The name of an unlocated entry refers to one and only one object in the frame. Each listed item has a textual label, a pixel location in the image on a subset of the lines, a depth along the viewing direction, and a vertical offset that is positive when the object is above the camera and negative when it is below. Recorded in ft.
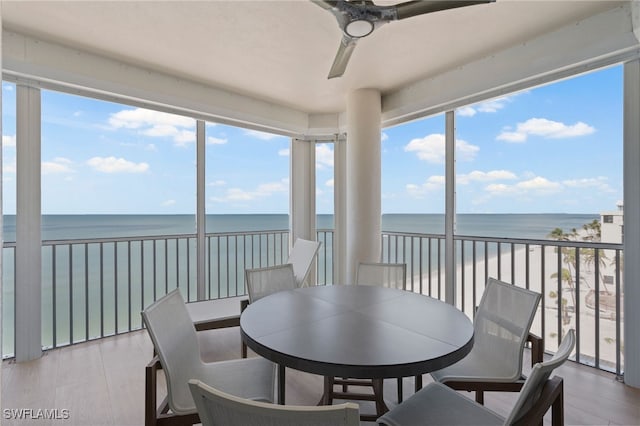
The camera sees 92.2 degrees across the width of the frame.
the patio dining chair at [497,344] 5.25 -2.54
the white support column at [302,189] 15.54 +1.23
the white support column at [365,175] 12.36 +1.54
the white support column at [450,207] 11.37 +0.22
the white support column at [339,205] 15.25 +0.41
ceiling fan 5.19 +3.50
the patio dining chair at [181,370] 4.60 -2.79
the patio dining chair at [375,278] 7.39 -1.88
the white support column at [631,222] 7.55 -0.24
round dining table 4.11 -1.92
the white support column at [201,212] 12.53 +0.07
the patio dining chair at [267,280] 8.02 -1.82
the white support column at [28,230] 8.86 -0.46
